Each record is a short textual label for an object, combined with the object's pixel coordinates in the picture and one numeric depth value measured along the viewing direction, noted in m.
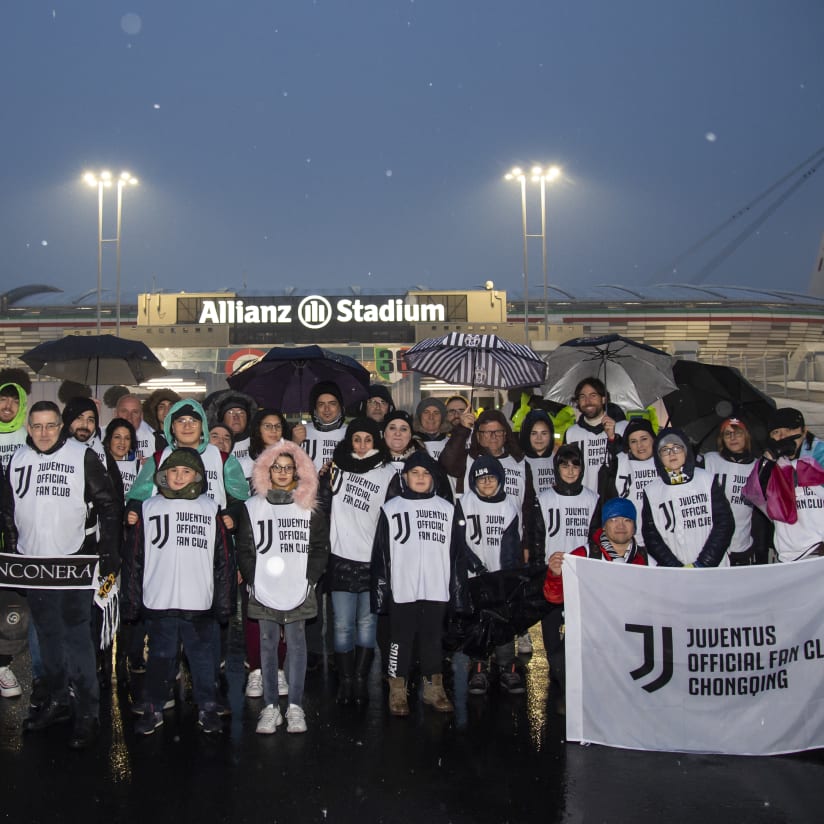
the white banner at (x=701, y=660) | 4.86
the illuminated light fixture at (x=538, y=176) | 28.25
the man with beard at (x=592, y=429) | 7.31
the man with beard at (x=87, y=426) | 5.74
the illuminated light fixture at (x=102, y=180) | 28.58
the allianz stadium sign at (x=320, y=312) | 28.67
